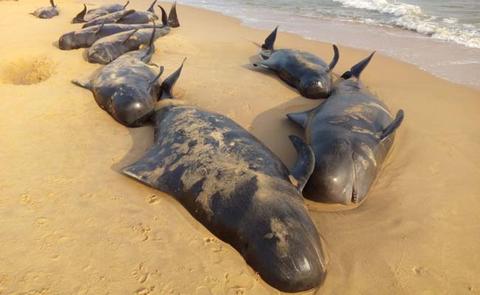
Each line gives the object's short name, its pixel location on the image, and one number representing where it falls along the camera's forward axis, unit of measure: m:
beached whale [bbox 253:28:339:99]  6.40
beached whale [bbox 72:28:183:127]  5.21
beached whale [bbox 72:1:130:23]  10.69
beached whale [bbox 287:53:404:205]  3.97
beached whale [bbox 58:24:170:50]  8.23
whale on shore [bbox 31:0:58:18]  11.38
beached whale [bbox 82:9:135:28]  9.73
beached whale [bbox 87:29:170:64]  7.50
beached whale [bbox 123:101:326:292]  2.95
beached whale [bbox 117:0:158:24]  10.26
